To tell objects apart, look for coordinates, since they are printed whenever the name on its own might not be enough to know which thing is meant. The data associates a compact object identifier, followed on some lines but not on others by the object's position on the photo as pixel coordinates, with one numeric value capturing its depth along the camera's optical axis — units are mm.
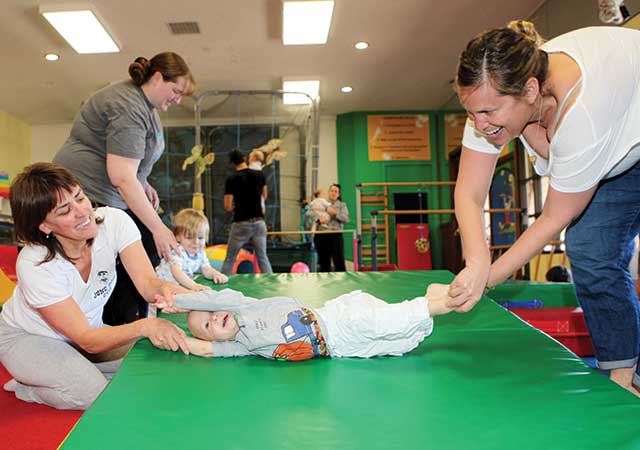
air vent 5515
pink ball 6227
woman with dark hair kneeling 1475
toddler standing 2793
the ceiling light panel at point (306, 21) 4957
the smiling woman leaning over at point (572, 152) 1228
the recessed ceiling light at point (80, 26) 4961
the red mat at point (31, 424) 1293
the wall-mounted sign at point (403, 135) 9023
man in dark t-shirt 4469
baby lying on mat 1463
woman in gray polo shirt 2125
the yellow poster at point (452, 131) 8891
